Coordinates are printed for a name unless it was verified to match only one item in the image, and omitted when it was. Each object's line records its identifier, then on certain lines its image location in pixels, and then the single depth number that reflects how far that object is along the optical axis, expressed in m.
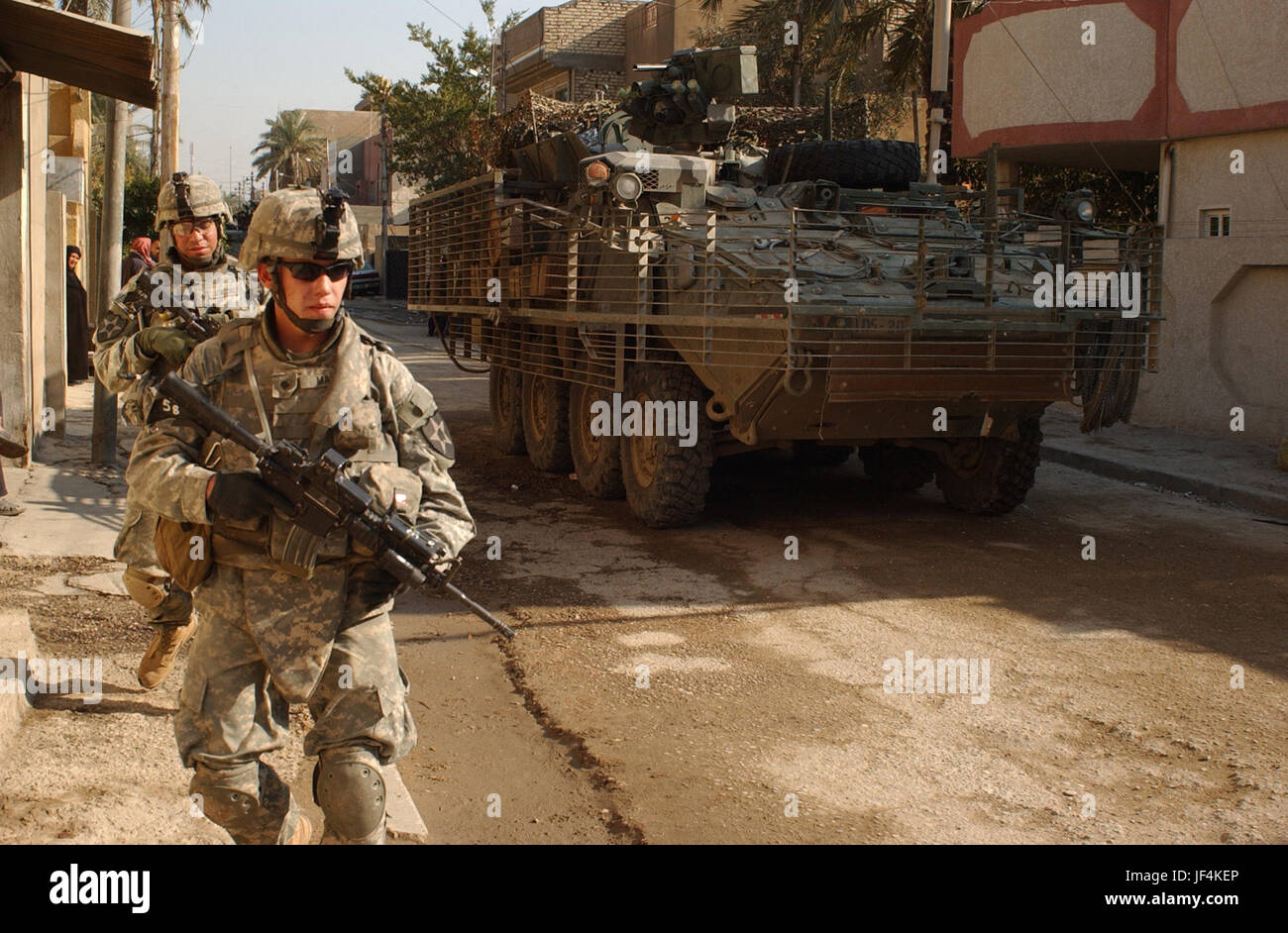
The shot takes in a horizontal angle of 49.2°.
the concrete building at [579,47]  31.55
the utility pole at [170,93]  18.69
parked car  47.06
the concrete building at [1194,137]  11.84
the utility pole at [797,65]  17.44
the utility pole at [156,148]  29.06
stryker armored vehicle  7.34
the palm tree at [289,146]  81.25
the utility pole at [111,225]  9.30
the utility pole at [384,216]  38.85
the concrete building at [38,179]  6.79
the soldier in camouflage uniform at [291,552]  3.05
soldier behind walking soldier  5.30
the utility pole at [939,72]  13.61
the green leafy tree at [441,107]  33.97
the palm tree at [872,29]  18.17
